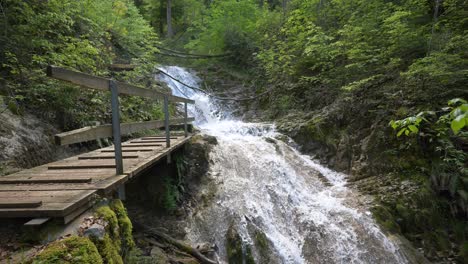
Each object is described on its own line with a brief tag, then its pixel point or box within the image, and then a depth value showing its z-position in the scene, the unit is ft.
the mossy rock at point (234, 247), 16.97
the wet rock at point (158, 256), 14.58
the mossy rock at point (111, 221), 8.05
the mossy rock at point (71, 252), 5.91
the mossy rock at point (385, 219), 19.21
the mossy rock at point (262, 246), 17.02
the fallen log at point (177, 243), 16.01
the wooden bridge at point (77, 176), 7.24
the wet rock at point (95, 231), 7.17
